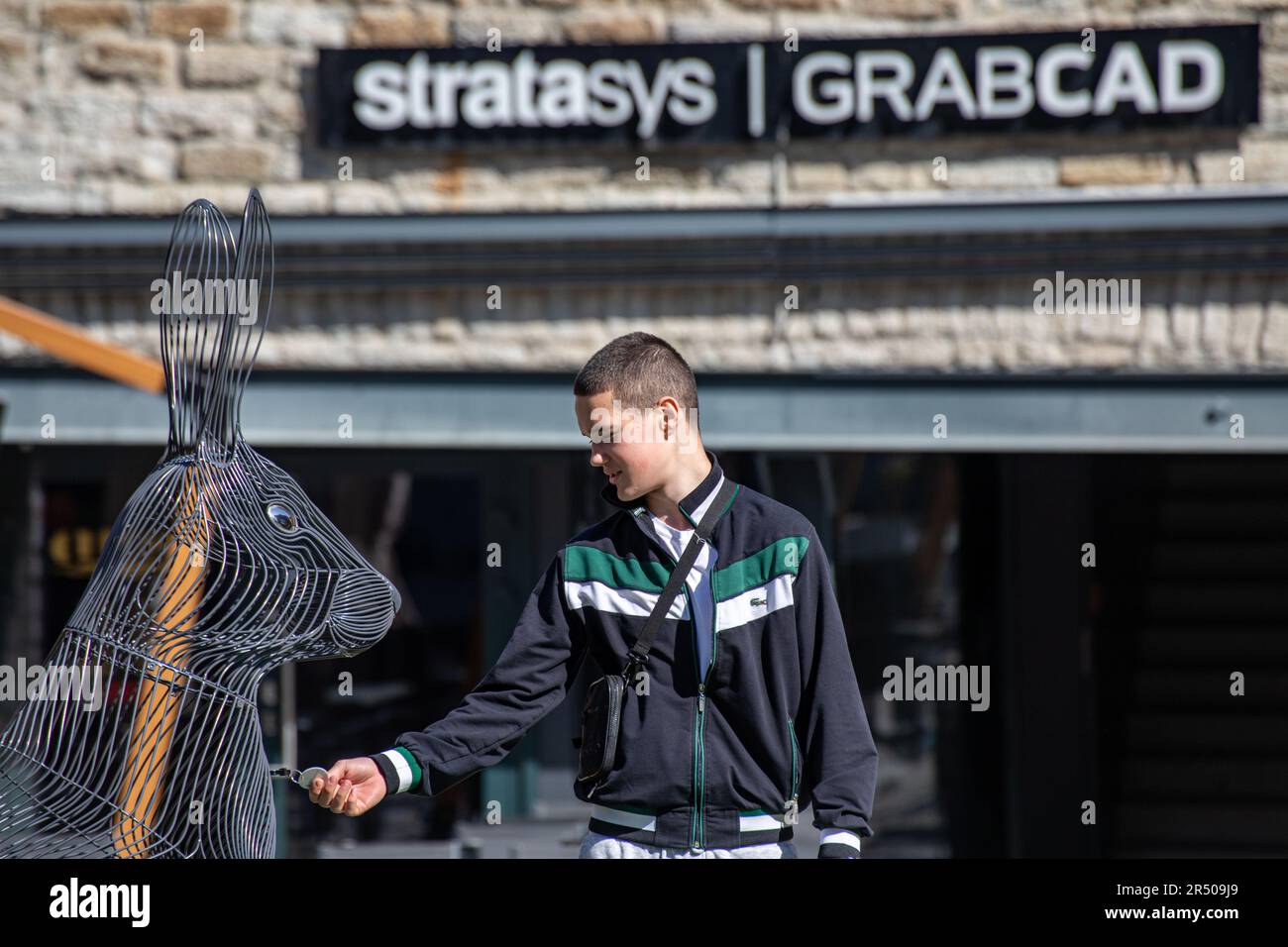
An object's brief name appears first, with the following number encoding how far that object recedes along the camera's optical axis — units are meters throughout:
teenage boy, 2.63
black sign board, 6.12
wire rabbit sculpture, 2.91
